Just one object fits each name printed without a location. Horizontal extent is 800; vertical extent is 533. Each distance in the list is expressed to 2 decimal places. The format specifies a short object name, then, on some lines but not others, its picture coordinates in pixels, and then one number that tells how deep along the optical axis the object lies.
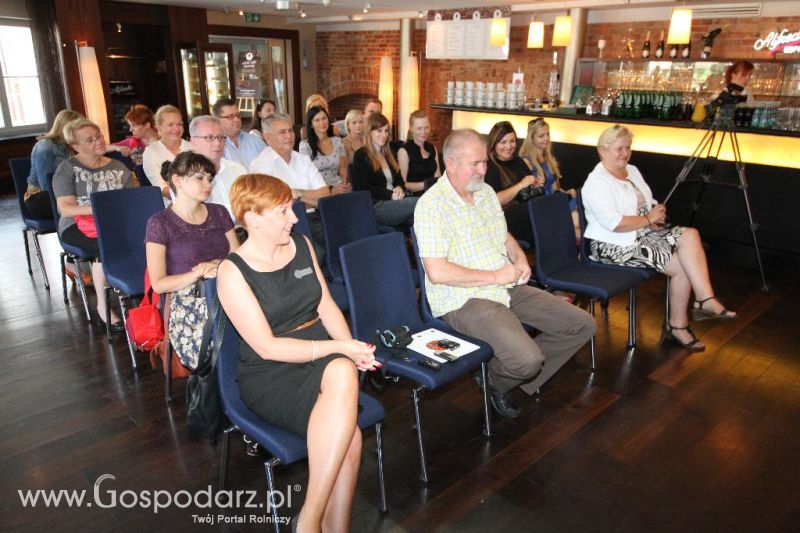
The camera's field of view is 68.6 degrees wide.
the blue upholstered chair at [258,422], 1.93
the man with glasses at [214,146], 3.39
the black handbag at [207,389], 2.11
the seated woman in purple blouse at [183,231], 2.71
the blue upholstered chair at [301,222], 3.46
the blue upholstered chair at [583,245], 3.70
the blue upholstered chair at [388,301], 2.44
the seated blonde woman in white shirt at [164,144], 4.20
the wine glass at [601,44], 7.26
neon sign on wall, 6.09
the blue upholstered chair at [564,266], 3.35
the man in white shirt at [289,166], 4.04
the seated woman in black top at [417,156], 5.04
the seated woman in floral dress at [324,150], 4.92
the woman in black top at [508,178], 4.22
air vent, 6.30
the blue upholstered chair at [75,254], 3.78
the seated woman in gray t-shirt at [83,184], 3.79
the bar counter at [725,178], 5.18
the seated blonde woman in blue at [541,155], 4.57
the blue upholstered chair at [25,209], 4.52
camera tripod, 4.81
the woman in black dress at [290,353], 1.91
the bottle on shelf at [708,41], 6.29
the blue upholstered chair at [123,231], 3.40
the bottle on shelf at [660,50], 6.75
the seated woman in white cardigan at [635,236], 3.68
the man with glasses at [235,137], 4.53
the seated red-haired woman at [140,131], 5.23
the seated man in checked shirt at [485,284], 2.71
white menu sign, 8.50
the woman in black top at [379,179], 4.52
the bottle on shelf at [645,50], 6.97
